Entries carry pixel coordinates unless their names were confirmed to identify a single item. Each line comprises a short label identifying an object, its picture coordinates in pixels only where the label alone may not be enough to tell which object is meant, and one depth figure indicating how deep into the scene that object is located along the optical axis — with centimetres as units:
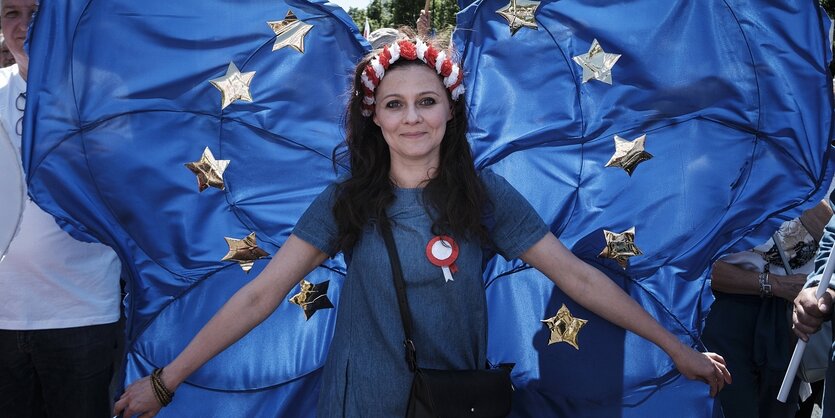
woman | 255
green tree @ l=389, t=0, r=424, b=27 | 2231
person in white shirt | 341
